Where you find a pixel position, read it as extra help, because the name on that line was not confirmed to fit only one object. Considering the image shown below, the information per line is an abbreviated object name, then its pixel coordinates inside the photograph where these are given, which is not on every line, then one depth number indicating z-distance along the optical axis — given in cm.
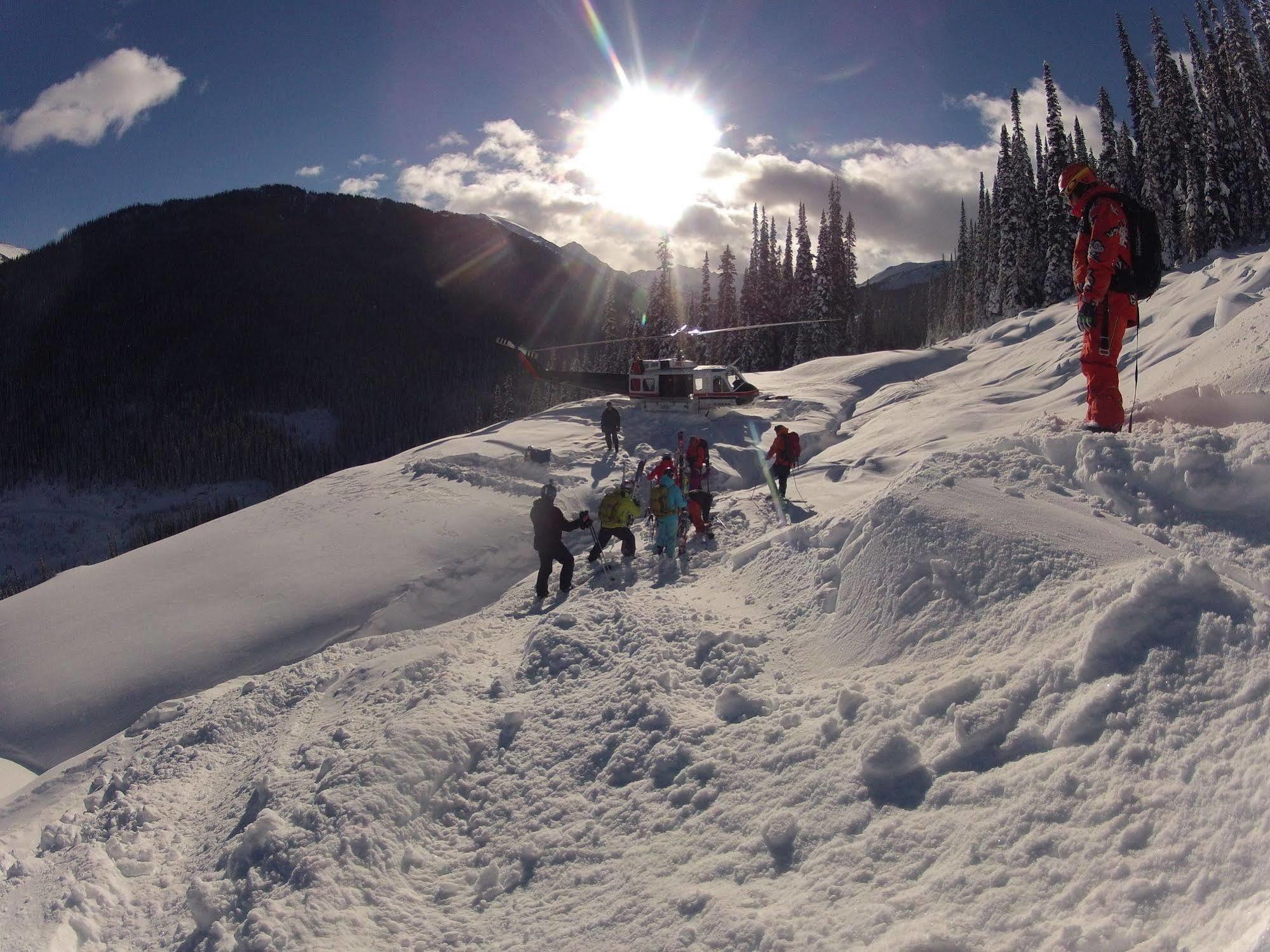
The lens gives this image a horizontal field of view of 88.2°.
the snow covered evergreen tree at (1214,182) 3203
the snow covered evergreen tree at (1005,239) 4384
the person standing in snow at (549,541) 1009
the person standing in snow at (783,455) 1302
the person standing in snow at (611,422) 2034
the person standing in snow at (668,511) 1064
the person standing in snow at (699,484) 1152
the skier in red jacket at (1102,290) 676
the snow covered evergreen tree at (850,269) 5294
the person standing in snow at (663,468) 1120
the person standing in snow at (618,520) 1085
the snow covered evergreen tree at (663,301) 5638
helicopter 2561
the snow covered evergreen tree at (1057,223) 3784
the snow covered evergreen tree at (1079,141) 4747
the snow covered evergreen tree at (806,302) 5066
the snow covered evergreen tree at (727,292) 5993
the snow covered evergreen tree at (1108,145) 3984
